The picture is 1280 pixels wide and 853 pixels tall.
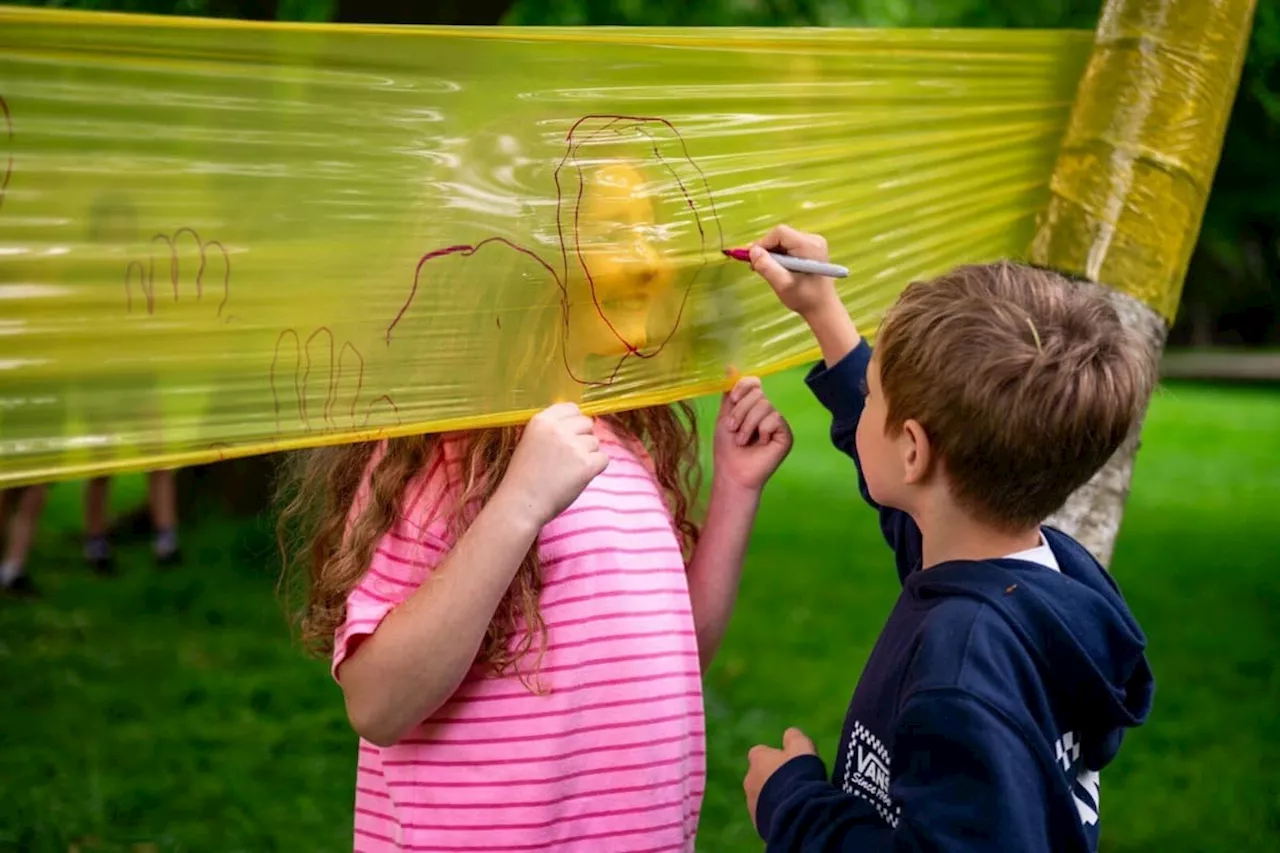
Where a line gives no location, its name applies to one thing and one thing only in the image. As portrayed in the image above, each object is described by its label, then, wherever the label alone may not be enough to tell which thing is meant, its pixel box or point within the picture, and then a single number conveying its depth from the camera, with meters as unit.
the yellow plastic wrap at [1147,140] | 2.38
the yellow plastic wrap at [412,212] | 1.56
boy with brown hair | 1.47
